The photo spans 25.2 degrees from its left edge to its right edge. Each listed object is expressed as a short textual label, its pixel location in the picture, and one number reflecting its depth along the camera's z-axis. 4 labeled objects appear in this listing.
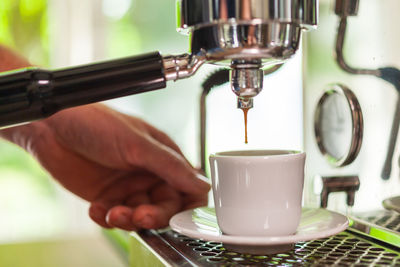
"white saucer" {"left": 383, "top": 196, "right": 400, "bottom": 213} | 0.62
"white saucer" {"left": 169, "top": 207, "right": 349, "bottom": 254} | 0.57
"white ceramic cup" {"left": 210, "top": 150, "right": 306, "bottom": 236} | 0.59
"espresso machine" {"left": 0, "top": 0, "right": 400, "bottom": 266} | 0.55
